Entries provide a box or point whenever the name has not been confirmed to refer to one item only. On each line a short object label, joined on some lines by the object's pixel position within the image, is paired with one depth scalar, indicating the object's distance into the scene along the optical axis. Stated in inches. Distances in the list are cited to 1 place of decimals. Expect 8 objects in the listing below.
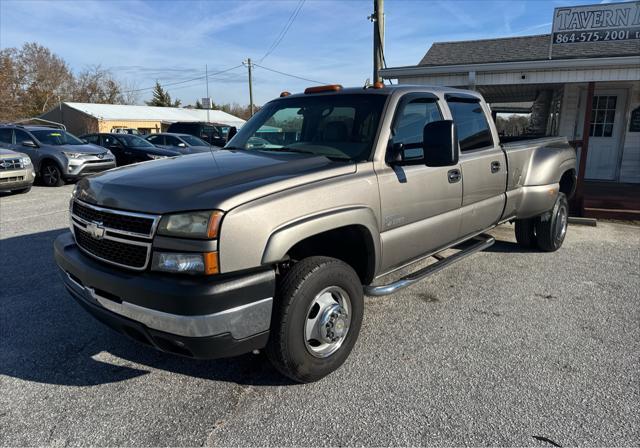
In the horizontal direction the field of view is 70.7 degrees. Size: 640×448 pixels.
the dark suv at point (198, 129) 807.1
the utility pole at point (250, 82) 1779.0
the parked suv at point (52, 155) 475.8
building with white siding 315.9
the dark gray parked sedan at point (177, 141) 621.6
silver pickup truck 92.7
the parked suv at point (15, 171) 391.2
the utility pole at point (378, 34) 481.7
